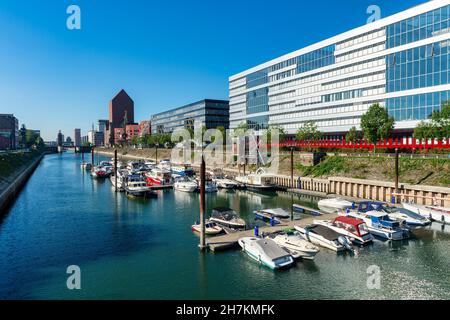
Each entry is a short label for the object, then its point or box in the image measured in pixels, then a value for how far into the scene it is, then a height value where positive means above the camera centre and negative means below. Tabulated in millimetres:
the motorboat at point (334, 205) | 52031 -9158
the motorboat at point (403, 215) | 42000 -8928
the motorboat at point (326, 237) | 33812 -9620
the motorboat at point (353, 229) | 35719 -9186
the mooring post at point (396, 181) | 52500 -5432
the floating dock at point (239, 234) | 34406 -9901
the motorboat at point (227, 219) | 42094 -9224
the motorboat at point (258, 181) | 76125 -7576
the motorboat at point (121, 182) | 76125 -7420
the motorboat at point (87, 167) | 136500 -6272
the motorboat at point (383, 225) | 37500 -9243
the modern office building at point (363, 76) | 77188 +22609
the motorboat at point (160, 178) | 84688 -7267
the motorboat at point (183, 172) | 98788 -6465
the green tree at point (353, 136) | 92125 +3897
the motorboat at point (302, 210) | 50159 -9905
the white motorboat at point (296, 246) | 31438 -9740
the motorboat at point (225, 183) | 78812 -7997
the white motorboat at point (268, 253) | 29578 -9858
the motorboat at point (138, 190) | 68438 -8190
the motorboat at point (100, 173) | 105225 -7090
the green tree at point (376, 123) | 76500 +6275
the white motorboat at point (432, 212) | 43531 -8800
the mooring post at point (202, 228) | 34000 -8265
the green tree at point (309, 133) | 104375 +5431
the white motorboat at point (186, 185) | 74738 -8158
